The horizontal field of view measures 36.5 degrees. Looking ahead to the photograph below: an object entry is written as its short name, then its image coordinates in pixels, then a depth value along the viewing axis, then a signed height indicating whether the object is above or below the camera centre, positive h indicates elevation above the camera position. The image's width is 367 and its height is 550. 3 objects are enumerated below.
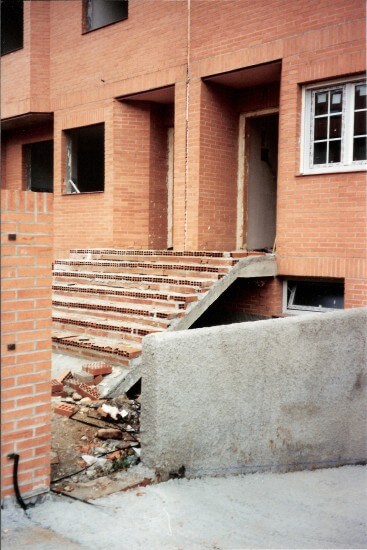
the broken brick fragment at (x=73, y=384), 6.15 -1.66
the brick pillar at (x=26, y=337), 3.52 -0.66
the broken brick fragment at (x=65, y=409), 5.43 -1.70
